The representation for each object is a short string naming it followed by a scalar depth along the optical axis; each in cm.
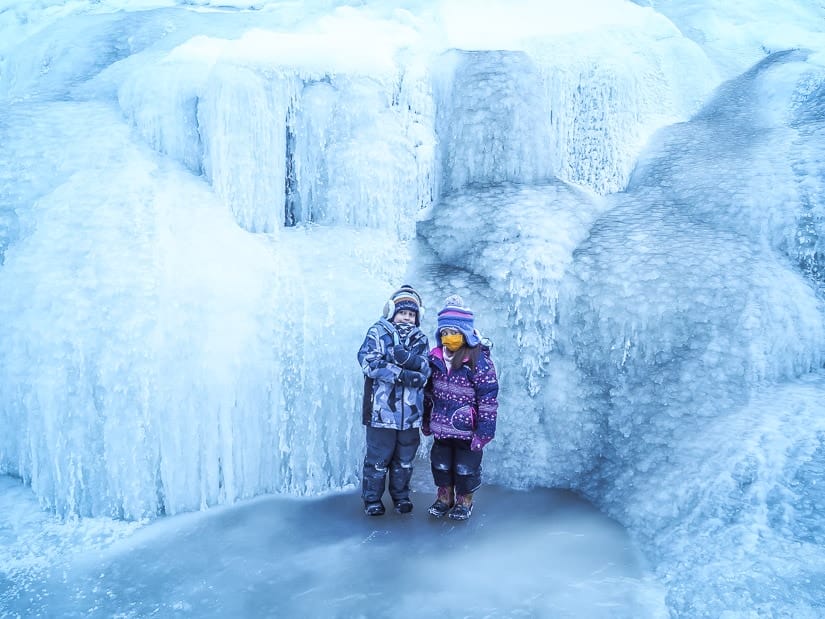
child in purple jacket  418
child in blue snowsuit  415
